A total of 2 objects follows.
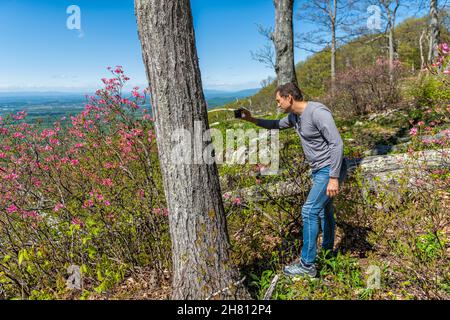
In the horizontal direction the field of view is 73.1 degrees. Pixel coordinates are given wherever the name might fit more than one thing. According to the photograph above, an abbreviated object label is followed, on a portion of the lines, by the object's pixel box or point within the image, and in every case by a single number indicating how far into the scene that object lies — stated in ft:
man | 8.32
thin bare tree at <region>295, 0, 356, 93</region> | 49.55
